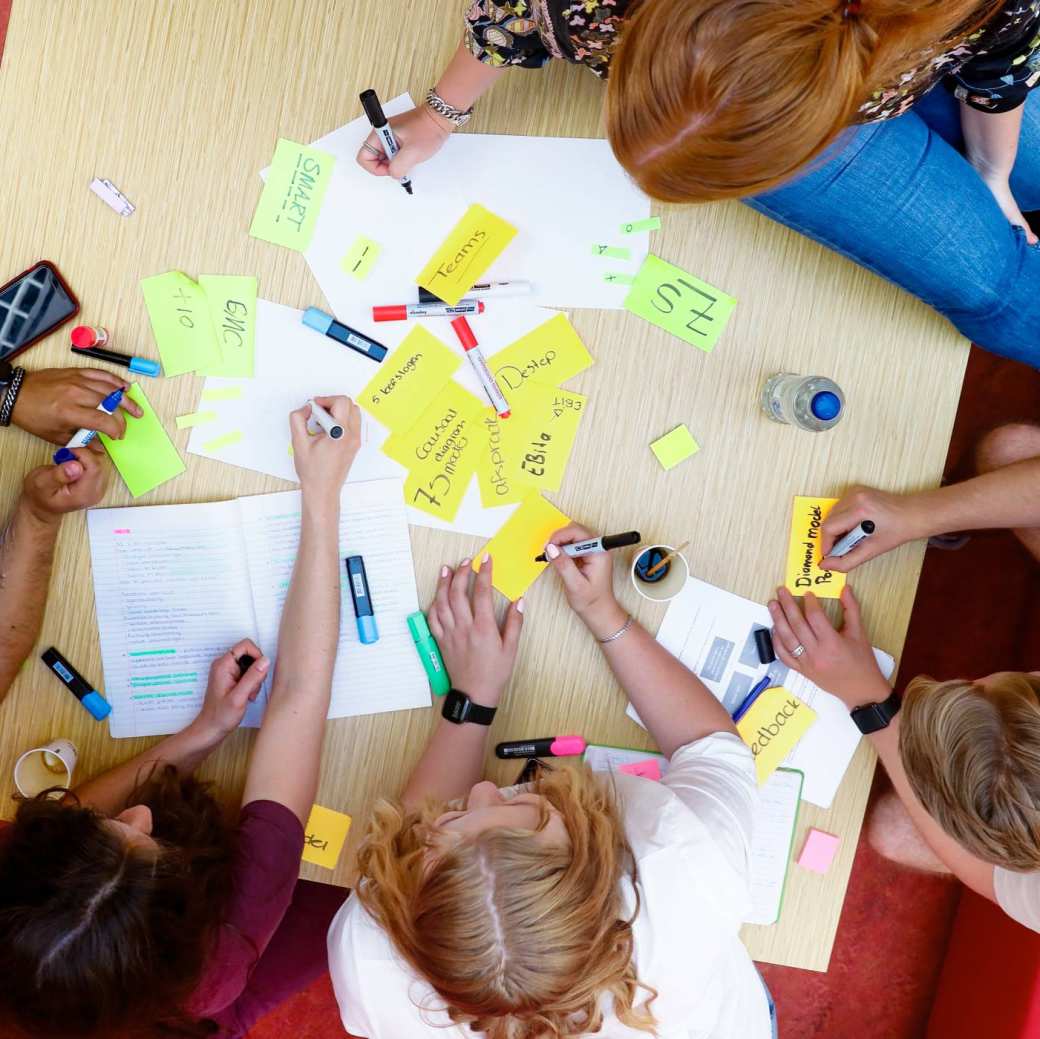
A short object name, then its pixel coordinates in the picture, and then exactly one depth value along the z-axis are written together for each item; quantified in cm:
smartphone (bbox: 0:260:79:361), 114
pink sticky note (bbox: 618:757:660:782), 117
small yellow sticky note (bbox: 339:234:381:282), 113
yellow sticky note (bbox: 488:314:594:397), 113
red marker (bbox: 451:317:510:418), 113
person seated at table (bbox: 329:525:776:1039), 94
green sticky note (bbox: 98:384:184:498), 116
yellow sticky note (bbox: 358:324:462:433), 114
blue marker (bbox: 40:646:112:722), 116
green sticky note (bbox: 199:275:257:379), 114
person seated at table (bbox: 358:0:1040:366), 72
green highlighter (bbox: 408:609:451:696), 116
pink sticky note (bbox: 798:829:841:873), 114
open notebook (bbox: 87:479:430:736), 117
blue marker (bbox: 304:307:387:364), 113
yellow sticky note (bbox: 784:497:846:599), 115
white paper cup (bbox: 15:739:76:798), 115
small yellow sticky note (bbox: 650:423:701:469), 114
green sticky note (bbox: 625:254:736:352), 113
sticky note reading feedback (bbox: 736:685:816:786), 116
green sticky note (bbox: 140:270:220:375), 114
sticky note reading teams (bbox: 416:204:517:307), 113
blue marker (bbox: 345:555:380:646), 116
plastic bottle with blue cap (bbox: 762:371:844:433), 109
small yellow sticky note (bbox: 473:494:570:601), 115
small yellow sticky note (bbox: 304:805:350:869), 117
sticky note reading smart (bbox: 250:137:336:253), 113
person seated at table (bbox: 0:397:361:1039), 91
